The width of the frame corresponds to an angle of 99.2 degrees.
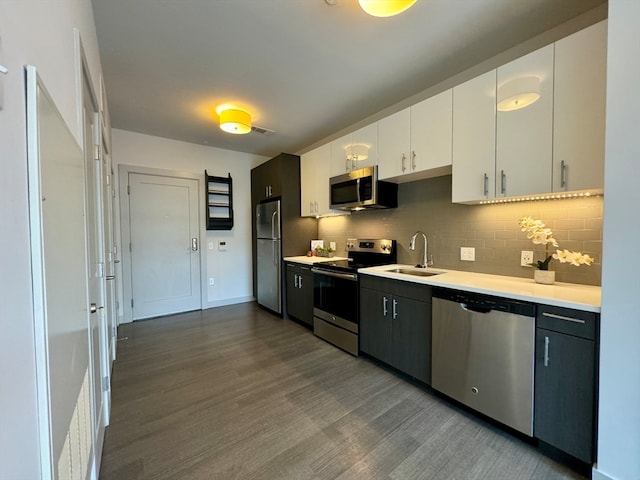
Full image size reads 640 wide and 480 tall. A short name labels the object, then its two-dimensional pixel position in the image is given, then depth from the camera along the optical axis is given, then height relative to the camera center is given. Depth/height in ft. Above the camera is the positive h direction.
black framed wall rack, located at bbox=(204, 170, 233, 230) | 14.32 +1.67
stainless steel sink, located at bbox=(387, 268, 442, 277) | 8.37 -1.29
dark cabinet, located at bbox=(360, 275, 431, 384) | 7.05 -2.63
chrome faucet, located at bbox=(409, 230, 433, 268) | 8.89 -0.49
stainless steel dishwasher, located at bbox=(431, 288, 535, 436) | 5.24 -2.61
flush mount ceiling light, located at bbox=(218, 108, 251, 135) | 9.81 +4.08
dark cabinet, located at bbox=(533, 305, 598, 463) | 4.52 -2.60
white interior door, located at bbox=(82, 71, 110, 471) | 4.74 -0.75
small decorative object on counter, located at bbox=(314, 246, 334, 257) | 12.98 -0.92
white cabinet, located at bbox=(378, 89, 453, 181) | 7.36 +2.72
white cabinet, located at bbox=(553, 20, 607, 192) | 4.99 +2.31
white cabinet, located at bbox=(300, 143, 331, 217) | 11.61 +2.30
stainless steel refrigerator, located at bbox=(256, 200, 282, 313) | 13.17 -1.12
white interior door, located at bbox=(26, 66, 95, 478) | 2.20 -0.52
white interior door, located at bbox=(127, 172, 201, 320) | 12.77 -0.57
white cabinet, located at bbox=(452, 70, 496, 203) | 6.46 +2.28
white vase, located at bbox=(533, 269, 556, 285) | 6.07 -1.03
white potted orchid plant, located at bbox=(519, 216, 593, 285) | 5.83 -0.46
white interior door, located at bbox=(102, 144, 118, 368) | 7.54 -0.62
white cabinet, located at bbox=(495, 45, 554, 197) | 5.61 +2.10
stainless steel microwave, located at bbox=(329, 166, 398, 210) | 9.33 +1.48
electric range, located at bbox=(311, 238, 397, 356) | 9.20 -2.11
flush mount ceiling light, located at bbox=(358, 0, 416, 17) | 4.58 +3.84
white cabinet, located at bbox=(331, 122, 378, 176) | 9.41 +3.03
